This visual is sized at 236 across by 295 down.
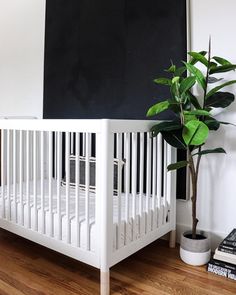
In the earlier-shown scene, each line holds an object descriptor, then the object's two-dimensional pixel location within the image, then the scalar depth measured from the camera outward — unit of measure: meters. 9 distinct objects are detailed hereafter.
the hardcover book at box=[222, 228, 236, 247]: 1.66
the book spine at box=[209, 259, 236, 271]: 1.63
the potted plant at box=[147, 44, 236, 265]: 1.60
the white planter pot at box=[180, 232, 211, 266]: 1.76
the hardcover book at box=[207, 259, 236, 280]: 1.62
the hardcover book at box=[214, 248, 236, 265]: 1.62
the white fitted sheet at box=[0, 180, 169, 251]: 1.51
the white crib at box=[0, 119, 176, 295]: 1.42
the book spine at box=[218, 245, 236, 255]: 1.63
